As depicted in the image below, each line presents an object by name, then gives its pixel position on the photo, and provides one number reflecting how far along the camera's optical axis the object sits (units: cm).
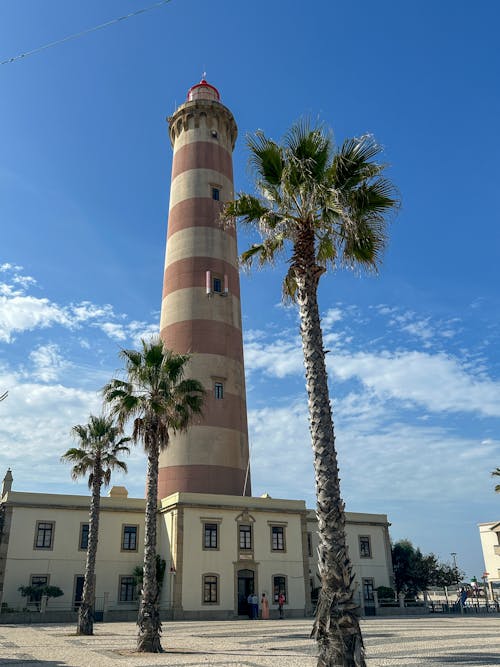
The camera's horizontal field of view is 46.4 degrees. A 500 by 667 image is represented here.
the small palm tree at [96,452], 2731
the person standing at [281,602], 3158
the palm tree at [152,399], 2114
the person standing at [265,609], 3175
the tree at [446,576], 4666
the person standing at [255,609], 3177
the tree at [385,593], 3825
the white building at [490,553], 5948
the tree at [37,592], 3102
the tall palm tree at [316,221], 1128
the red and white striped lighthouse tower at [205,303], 3522
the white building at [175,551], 3181
